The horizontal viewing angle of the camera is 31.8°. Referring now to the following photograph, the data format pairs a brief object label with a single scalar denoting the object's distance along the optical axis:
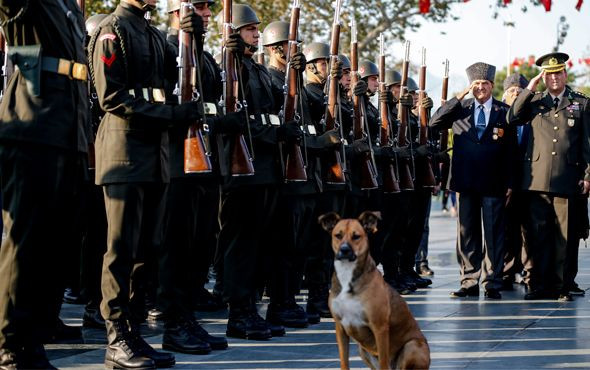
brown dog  6.15
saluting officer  11.22
